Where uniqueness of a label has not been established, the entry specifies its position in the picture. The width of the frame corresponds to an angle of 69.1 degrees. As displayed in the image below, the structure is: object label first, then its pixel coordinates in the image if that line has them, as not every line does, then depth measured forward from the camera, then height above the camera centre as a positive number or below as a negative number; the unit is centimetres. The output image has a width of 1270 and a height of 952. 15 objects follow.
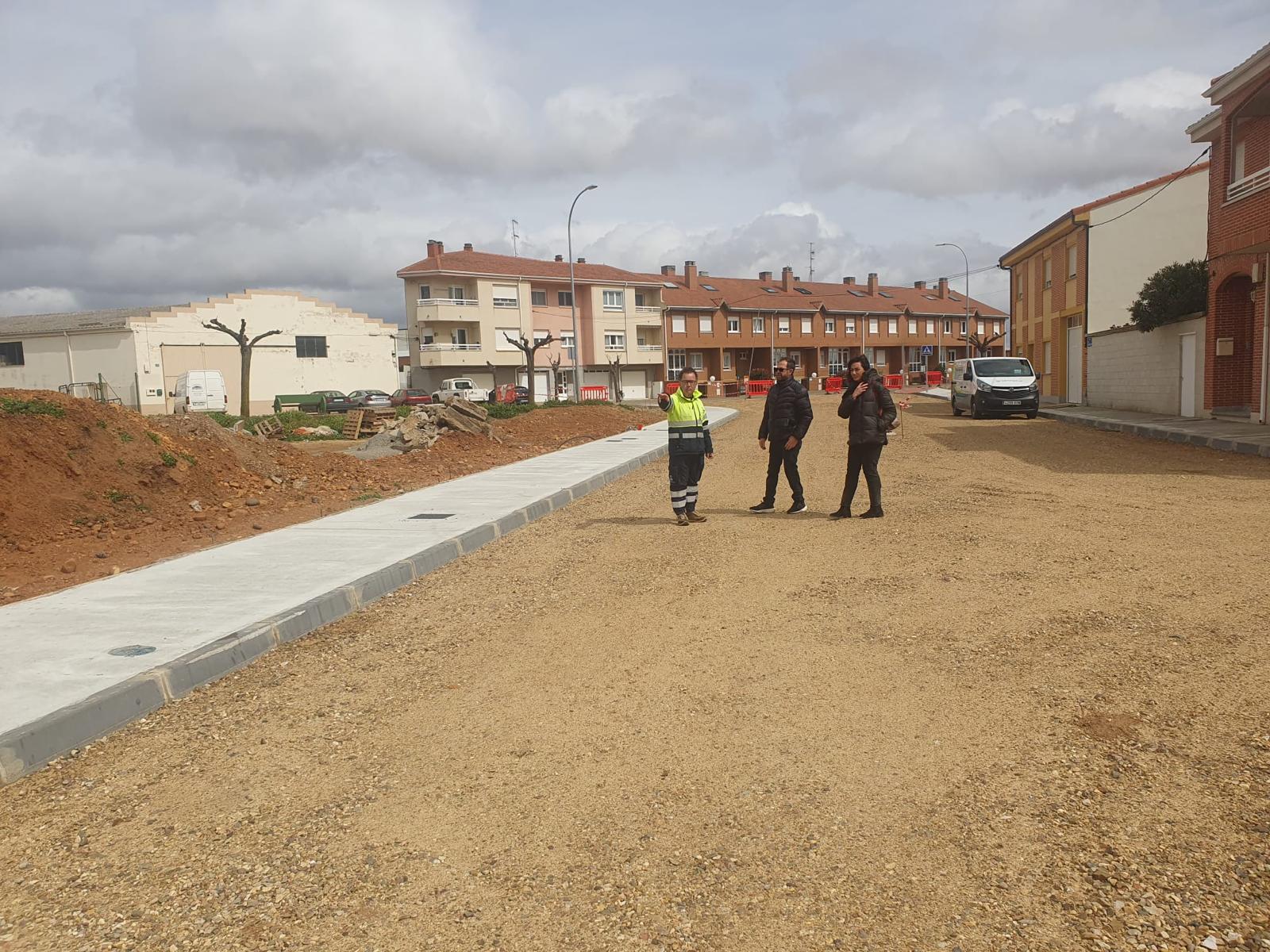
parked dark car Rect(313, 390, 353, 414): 4544 -60
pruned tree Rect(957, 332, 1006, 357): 5928 +161
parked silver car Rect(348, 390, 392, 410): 4403 -40
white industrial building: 4706 +264
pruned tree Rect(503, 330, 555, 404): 3622 +144
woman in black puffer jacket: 973 -55
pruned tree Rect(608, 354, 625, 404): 4966 +24
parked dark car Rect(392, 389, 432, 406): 4387 -40
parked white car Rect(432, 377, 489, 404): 5053 -8
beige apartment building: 5581 +423
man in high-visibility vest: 971 -75
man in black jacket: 1020 -56
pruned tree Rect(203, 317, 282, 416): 3133 +101
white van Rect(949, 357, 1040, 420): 2552 -56
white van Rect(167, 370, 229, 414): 4081 +29
